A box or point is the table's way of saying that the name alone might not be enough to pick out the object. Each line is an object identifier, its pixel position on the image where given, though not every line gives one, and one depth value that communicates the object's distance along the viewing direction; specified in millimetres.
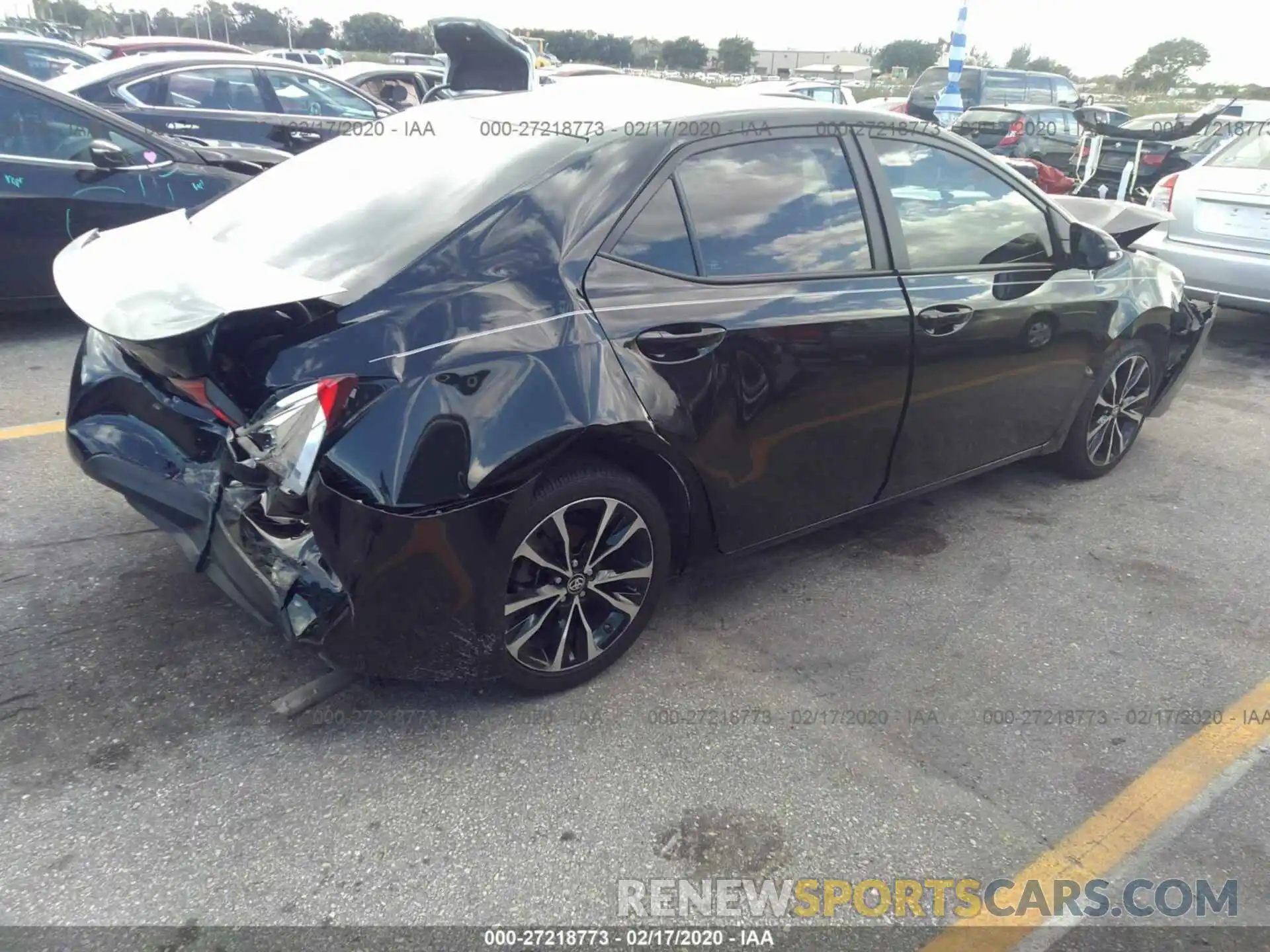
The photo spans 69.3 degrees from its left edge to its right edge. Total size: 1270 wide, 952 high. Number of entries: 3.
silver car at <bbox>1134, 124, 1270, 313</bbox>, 6242
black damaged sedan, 2240
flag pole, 17047
